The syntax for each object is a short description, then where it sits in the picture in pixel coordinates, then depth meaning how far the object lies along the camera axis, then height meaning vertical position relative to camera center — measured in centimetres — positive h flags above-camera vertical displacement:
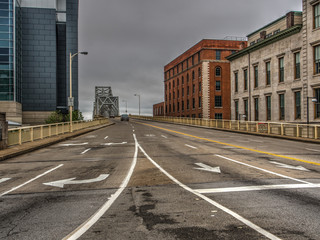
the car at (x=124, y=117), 8105 +101
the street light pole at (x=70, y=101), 2797 +200
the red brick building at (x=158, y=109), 11161 +483
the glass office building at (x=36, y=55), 4616 +1367
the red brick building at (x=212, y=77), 6341 +999
